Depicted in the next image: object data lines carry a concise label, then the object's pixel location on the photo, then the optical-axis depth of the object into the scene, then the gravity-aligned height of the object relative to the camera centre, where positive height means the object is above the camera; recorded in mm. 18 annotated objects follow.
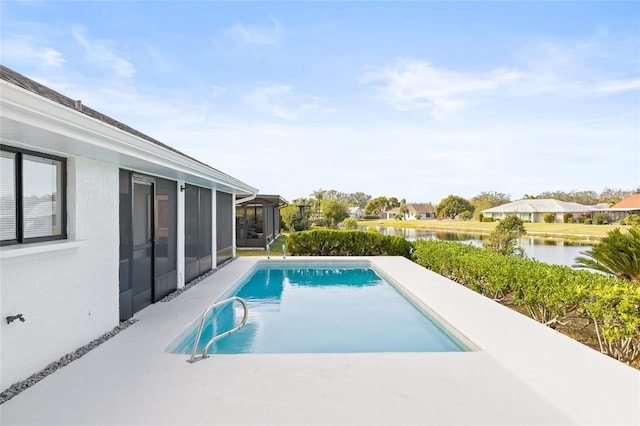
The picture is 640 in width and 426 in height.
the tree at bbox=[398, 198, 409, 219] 81562 +2100
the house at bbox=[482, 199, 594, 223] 57969 +1235
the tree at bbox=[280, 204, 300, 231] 30522 +553
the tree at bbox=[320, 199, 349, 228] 35469 +854
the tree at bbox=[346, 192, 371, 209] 103738 +5905
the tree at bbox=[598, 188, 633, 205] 73562 +4240
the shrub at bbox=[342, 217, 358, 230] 29092 -134
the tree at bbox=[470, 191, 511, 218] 74962 +3743
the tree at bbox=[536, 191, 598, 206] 76625 +4290
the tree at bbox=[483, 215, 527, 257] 13195 -547
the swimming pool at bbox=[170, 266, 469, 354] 6199 -1878
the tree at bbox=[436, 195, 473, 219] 73875 +2464
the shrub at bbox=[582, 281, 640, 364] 5137 -1317
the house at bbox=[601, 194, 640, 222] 50375 +1011
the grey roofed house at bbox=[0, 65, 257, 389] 3898 +40
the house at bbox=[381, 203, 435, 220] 85344 +1749
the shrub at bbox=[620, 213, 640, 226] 38806 -349
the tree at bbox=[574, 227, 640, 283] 7703 -750
